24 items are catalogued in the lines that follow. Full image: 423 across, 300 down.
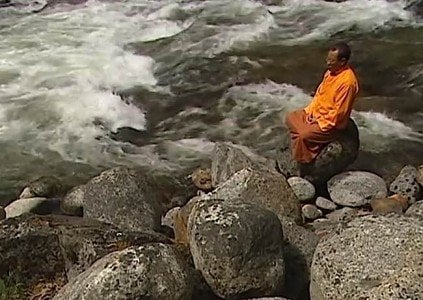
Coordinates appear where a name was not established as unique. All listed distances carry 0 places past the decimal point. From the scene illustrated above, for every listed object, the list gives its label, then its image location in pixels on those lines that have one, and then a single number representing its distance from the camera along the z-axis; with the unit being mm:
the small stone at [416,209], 6293
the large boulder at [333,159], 7480
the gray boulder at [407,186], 7398
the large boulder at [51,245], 5180
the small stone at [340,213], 7098
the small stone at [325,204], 7352
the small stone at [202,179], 7877
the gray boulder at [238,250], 4836
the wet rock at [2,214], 7087
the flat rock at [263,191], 6434
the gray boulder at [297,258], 5207
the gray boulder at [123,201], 6426
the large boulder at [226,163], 7492
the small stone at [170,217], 6970
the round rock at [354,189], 7363
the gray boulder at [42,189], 7836
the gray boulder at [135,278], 4434
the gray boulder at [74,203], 7168
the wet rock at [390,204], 7055
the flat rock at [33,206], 7340
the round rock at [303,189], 7473
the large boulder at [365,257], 4473
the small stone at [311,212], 7168
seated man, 7250
